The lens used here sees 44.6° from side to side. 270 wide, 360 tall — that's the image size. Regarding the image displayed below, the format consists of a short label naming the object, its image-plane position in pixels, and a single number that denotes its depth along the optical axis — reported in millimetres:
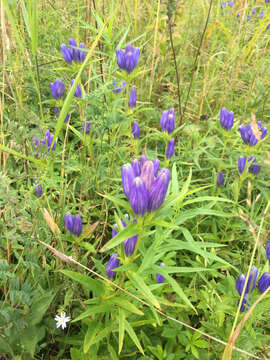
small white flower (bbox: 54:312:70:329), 307
